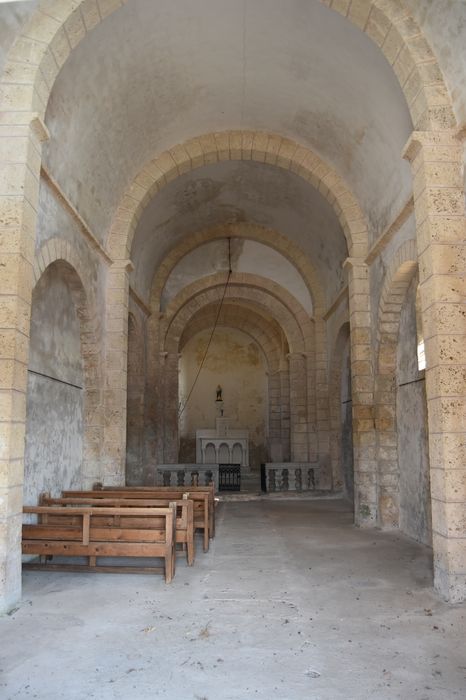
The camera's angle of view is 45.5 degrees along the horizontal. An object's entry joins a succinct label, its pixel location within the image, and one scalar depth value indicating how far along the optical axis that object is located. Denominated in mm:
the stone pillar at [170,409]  16000
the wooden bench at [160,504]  6156
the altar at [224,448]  17484
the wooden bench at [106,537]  5680
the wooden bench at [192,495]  7277
